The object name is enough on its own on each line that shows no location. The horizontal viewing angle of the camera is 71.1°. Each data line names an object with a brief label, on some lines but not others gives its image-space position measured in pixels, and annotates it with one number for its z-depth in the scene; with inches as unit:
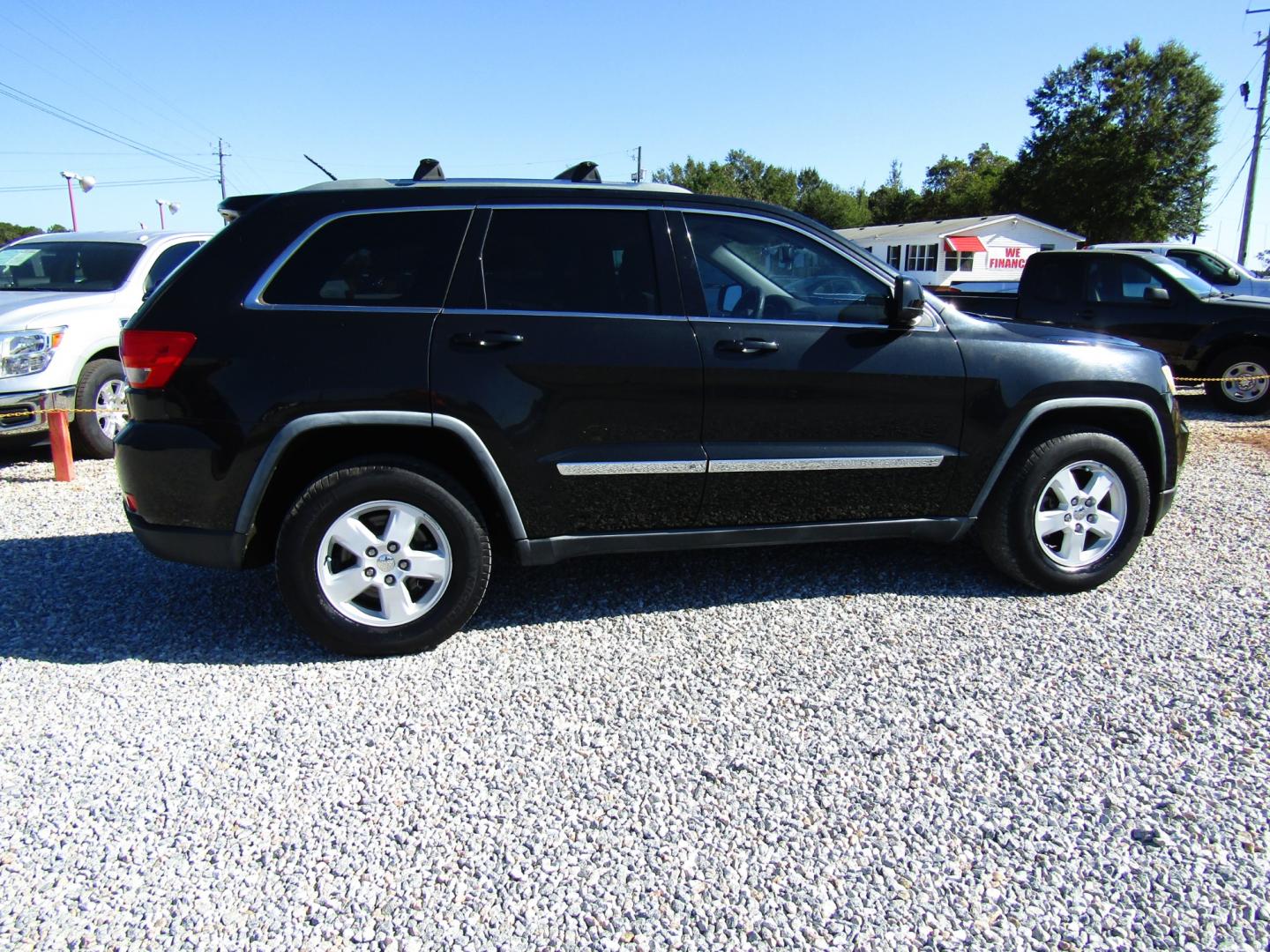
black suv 134.6
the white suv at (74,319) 271.1
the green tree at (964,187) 2775.6
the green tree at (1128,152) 1991.9
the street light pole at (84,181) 1256.8
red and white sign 1673.2
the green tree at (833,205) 3772.1
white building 1625.2
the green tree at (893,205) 3368.1
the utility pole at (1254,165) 1168.2
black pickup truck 370.9
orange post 265.0
